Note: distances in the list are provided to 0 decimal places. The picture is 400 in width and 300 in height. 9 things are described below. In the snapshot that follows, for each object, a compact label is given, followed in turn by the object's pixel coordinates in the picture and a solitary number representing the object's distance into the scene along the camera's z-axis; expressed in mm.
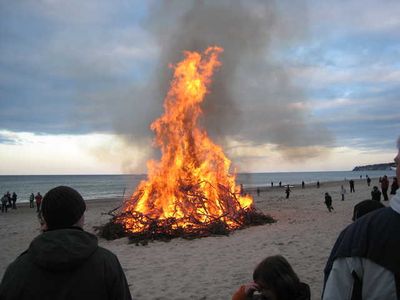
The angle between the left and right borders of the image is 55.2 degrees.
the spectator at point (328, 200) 21000
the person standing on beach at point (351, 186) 38219
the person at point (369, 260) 2025
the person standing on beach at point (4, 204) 29897
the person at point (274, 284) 2555
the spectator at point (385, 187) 23438
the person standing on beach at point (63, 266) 2291
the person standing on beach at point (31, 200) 33188
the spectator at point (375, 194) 17506
